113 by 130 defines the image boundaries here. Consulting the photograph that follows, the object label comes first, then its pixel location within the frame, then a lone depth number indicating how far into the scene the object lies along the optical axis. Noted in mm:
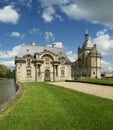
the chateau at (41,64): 26949
